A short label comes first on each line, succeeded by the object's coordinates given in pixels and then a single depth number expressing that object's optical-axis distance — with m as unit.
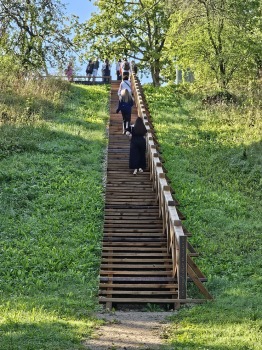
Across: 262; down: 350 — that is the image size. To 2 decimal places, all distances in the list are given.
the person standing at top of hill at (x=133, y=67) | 33.64
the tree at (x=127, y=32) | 37.53
